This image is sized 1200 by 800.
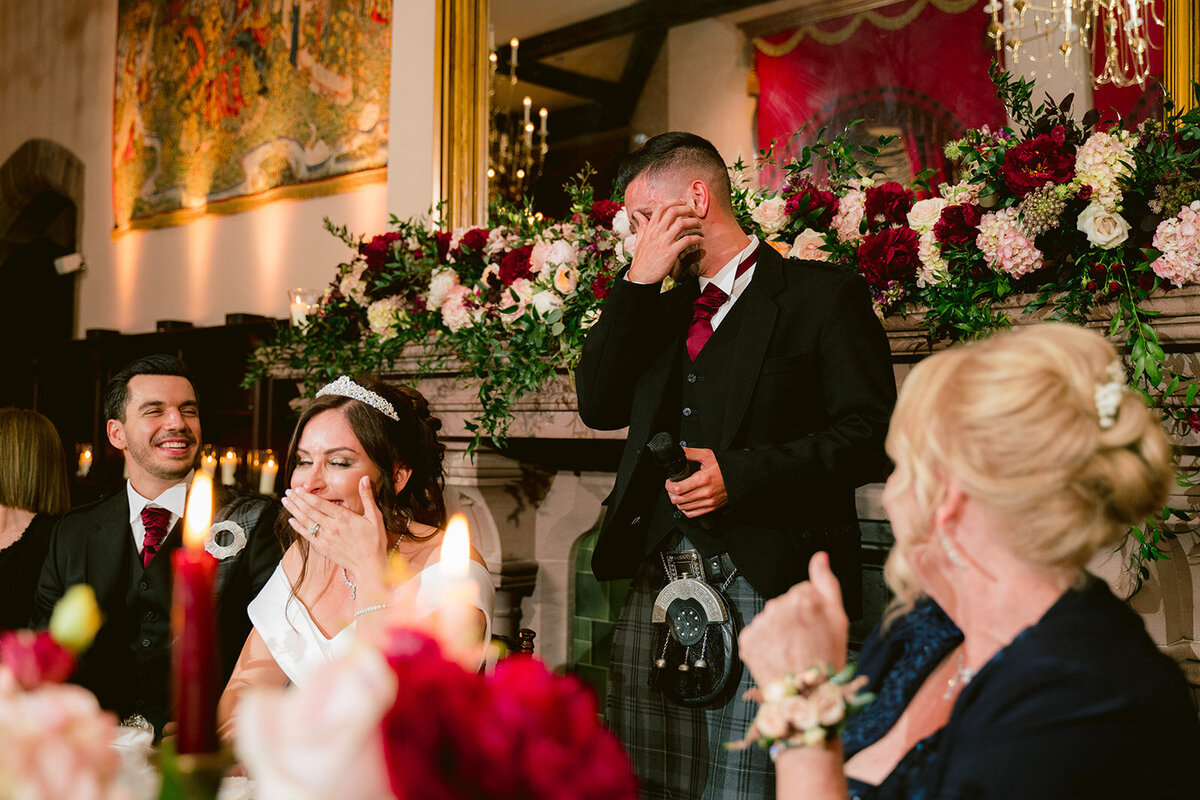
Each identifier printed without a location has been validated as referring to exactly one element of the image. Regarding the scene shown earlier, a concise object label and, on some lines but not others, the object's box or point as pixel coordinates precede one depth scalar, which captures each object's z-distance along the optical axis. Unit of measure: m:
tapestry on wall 6.21
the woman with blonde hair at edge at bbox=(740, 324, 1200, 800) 1.08
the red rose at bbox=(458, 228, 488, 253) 3.52
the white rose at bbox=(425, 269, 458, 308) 3.54
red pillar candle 0.73
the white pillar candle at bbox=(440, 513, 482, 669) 0.71
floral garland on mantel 2.36
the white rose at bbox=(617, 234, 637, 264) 3.03
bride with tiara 2.05
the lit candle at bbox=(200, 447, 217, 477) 5.39
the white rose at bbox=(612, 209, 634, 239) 3.01
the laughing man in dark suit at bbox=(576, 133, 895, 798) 1.99
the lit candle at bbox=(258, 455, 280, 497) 4.88
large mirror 3.33
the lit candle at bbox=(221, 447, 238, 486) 5.49
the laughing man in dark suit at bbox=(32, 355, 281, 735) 2.66
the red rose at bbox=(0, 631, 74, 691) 0.75
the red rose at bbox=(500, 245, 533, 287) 3.28
